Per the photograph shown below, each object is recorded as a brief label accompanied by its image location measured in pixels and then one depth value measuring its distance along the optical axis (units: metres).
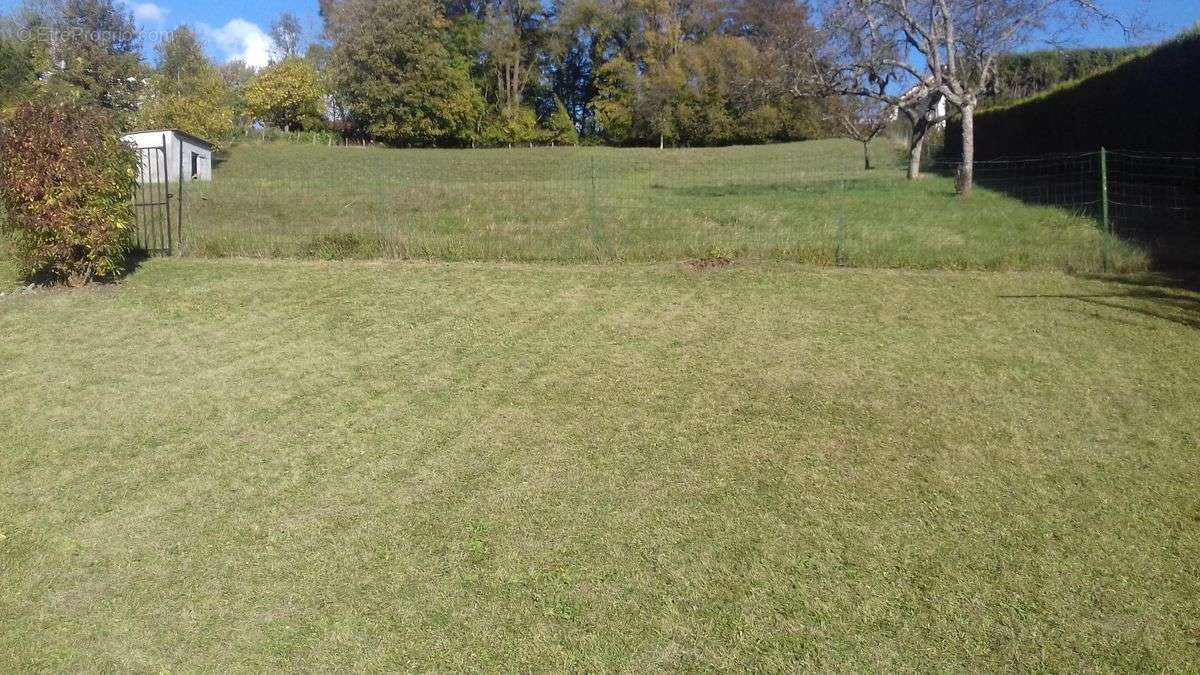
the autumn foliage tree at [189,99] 37.69
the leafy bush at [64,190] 9.26
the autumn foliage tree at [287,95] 59.44
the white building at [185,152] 26.61
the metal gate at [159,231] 11.80
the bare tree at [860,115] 28.44
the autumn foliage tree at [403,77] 56.75
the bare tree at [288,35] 75.81
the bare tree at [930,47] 18.70
